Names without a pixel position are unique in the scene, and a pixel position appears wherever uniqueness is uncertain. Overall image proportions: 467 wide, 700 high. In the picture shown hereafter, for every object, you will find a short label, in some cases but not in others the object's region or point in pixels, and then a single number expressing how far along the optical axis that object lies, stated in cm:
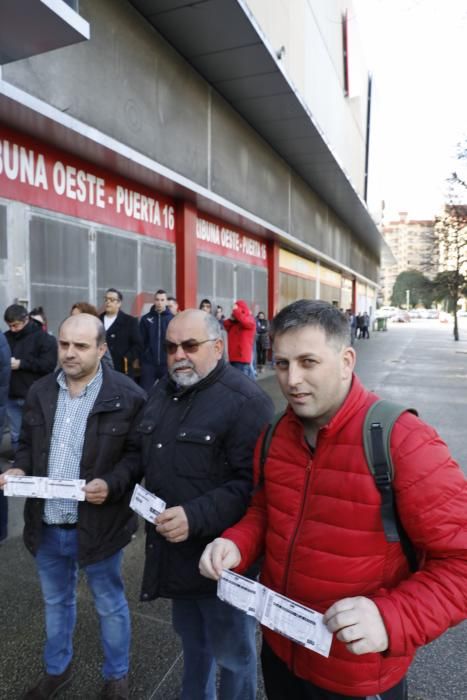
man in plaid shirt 234
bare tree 2430
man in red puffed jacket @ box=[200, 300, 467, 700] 131
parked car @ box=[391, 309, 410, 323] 7212
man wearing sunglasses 202
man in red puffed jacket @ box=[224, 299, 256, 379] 966
